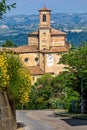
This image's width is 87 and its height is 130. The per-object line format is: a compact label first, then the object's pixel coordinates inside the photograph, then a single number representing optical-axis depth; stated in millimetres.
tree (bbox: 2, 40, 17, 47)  171200
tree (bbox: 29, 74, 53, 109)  91688
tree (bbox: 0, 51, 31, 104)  36312
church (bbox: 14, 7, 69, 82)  141588
